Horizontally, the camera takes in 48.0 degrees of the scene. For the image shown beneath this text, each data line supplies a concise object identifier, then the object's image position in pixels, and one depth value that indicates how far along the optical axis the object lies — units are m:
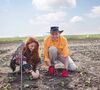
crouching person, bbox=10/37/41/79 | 2.92
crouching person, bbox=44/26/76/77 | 3.04
